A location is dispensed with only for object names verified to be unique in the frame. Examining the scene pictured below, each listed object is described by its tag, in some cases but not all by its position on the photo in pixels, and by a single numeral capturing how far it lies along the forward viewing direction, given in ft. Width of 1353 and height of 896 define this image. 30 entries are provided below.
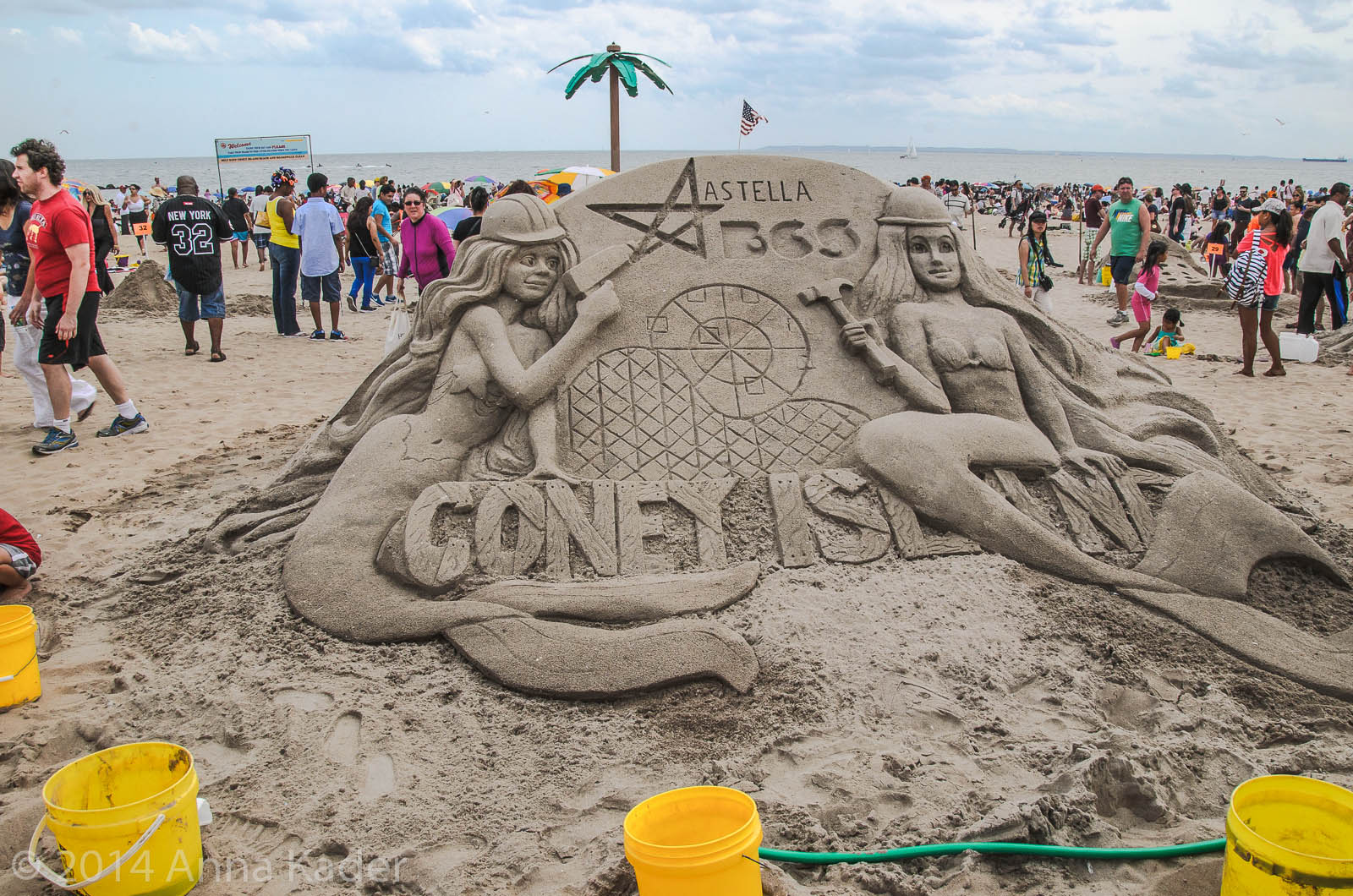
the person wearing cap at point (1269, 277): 25.08
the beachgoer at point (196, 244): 25.91
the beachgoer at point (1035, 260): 26.89
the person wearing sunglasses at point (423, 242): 22.66
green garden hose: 7.55
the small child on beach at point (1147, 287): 26.61
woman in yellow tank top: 28.81
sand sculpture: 11.12
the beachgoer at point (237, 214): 40.50
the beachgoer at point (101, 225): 25.32
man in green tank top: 29.04
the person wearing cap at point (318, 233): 28.78
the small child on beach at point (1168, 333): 28.53
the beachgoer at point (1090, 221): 47.52
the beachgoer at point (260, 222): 50.51
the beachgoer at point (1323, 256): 28.25
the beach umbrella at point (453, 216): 31.96
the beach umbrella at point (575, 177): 38.68
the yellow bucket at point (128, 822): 6.79
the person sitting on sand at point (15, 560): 12.35
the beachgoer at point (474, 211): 22.76
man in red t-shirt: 16.83
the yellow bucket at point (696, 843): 6.25
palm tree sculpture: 38.19
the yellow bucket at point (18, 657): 9.78
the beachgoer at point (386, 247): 35.63
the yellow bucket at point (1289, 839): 6.13
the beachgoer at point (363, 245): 32.91
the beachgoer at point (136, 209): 52.95
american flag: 41.39
